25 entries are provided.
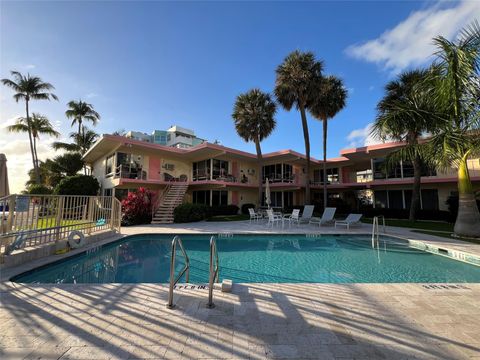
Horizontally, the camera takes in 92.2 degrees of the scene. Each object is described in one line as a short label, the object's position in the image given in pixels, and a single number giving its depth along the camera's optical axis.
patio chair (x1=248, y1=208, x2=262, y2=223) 16.78
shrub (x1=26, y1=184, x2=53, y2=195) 20.77
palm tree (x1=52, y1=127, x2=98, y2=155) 28.09
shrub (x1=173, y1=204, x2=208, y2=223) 16.88
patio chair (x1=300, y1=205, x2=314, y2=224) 16.16
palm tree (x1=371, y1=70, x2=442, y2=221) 10.12
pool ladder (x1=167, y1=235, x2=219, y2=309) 3.60
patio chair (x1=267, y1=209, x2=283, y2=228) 14.61
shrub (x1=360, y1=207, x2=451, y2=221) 17.12
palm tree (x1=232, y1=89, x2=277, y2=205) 20.22
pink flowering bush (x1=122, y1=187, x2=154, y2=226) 15.12
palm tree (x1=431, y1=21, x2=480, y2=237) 8.85
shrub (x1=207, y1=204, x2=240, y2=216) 20.27
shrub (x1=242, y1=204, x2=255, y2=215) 23.23
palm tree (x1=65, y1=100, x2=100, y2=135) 28.66
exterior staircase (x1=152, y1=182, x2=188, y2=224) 16.72
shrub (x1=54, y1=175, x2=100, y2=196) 17.67
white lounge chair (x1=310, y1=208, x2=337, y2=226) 14.61
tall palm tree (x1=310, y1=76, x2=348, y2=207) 18.99
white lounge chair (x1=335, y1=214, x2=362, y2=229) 13.50
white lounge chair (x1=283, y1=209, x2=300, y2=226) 15.25
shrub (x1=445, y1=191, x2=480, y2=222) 16.20
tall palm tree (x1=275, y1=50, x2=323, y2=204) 17.91
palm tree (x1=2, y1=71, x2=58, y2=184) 23.64
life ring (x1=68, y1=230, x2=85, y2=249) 7.77
